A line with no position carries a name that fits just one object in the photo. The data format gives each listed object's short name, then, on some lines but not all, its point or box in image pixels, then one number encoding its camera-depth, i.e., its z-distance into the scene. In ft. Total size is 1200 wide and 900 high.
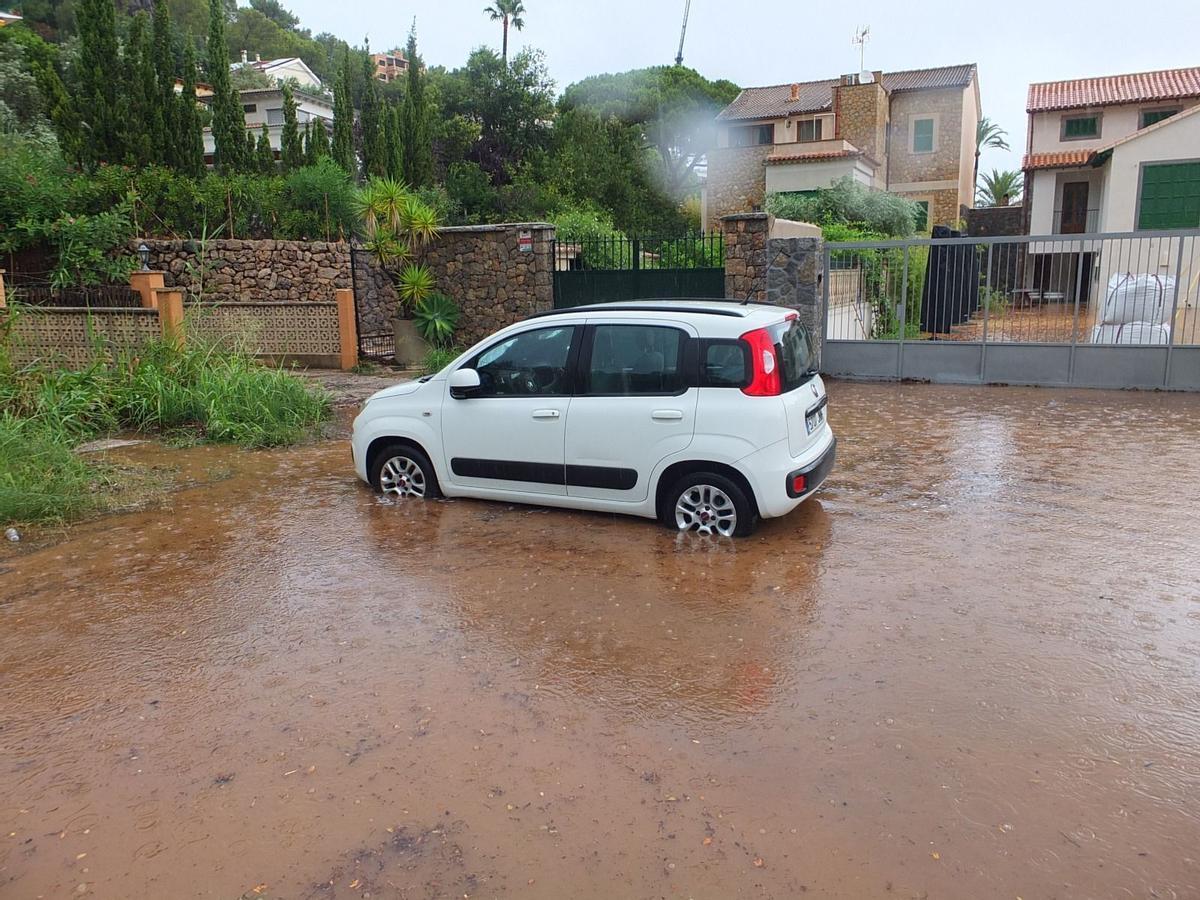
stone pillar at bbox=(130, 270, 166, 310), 48.49
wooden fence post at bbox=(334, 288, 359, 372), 50.14
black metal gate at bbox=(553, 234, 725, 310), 46.32
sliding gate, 40.37
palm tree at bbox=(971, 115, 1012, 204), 186.39
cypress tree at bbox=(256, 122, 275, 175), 74.84
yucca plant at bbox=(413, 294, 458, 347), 52.90
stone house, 119.03
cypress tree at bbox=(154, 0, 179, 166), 63.93
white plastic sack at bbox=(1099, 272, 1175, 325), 40.57
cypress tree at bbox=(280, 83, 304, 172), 77.51
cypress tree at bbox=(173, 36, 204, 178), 64.44
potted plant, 52.60
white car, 19.13
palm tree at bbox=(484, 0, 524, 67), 150.21
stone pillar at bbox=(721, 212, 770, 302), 44.73
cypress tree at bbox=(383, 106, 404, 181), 85.20
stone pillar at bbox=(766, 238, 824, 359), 44.34
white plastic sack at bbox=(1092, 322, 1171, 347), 40.37
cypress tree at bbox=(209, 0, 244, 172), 71.10
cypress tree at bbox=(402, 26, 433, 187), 88.94
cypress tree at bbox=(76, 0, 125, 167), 62.44
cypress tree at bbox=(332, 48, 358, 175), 82.48
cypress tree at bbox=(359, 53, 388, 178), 86.17
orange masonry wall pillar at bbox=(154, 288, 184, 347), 36.55
